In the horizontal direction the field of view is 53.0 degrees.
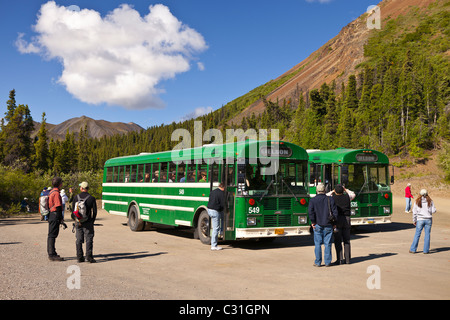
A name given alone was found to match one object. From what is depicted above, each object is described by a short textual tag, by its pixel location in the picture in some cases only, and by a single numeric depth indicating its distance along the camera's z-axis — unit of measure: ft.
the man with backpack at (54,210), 34.63
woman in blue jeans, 39.73
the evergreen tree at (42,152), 291.65
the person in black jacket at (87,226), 34.17
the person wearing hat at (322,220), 33.37
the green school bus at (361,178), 57.21
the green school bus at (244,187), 42.09
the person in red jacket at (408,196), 82.48
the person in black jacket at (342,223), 34.63
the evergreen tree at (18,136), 248.73
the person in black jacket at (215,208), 41.37
